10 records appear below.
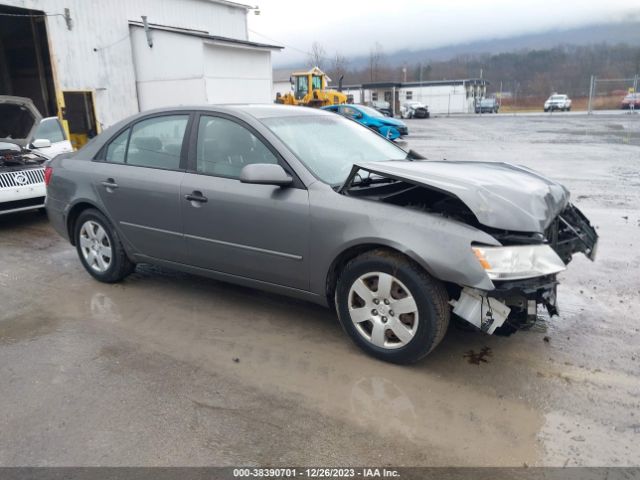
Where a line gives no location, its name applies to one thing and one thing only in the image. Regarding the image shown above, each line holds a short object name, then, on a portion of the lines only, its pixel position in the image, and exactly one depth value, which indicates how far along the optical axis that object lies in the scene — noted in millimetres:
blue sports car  20422
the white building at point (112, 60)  15211
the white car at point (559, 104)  47750
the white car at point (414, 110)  43312
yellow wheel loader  29531
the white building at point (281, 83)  55406
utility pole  37306
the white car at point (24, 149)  7090
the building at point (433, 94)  54906
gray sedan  3125
